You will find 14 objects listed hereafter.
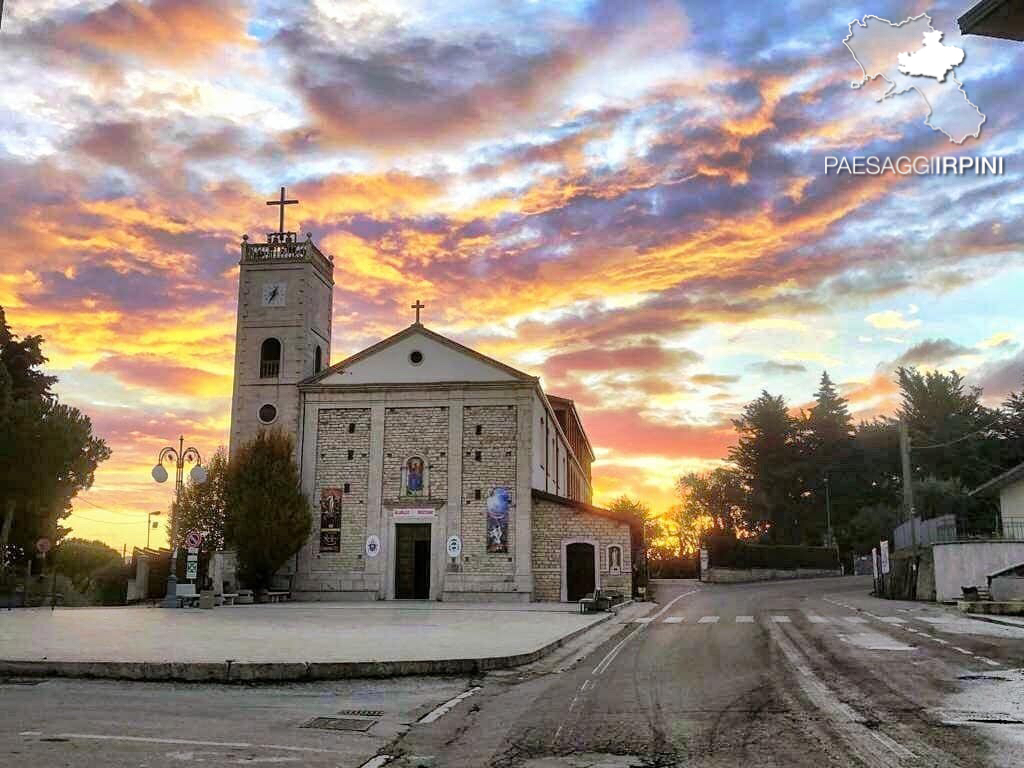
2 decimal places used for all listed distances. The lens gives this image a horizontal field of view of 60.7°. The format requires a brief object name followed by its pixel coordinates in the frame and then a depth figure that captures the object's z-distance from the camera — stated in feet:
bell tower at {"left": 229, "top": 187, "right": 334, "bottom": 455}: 131.44
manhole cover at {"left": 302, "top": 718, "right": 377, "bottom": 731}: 27.89
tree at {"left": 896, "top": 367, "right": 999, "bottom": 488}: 236.22
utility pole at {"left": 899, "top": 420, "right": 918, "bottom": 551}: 119.24
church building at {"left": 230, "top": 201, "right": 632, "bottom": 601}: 121.60
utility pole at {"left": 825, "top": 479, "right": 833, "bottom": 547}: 247.13
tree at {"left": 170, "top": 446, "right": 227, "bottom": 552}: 138.62
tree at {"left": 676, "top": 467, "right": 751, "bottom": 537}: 273.75
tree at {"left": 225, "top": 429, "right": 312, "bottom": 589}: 118.32
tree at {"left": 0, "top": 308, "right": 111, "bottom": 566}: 137.80
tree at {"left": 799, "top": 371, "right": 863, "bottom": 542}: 260.01
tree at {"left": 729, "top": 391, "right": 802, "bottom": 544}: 261.24
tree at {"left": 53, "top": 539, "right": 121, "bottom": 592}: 189.98
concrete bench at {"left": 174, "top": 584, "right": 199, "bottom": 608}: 94.73
